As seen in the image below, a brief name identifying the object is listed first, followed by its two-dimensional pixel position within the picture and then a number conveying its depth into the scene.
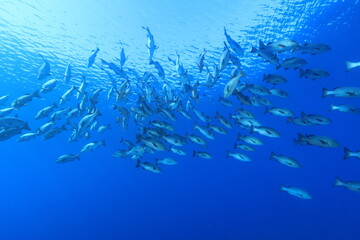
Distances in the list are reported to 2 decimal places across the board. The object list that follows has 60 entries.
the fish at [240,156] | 9.25
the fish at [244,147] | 9.02
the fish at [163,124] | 8.28
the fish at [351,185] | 7.03
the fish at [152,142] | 7.60
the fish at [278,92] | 7.73
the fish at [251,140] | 8.17
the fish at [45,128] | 9.24
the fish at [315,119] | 6.62
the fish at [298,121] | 7.08
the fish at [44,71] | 8.94
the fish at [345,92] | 6.35
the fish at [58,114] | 9.75
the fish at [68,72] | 9.41
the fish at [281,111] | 7.51
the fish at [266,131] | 7.67
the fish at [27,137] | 9.92
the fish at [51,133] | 9.41
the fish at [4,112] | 9.02
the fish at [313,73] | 7.01
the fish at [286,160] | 7.64
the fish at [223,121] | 8.24
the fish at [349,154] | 7.04
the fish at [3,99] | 10.65
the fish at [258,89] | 7.40
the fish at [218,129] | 8.61
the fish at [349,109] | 7.20
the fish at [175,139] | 8.15
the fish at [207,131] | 8.87
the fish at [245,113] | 7.96
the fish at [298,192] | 8.30
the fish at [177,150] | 9.73
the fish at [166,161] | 9.93
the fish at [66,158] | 8.95
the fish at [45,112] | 9.13
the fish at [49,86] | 8.91
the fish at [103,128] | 11.24
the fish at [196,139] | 8.74
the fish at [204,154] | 9.54
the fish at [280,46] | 6.26
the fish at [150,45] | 8.25
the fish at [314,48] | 6.54
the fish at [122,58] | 9.01
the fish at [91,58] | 9.60
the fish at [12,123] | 7.36
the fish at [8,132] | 7.51
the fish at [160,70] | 9.18
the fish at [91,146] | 9.96
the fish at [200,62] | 7.73
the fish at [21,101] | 8.14
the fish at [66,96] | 9.77
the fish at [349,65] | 7.04
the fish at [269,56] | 6.50
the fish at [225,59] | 6.92
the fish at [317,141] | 6.30
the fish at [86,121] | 7.24
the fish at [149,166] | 8.52
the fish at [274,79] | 7.19
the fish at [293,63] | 7.02
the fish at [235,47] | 7.04
